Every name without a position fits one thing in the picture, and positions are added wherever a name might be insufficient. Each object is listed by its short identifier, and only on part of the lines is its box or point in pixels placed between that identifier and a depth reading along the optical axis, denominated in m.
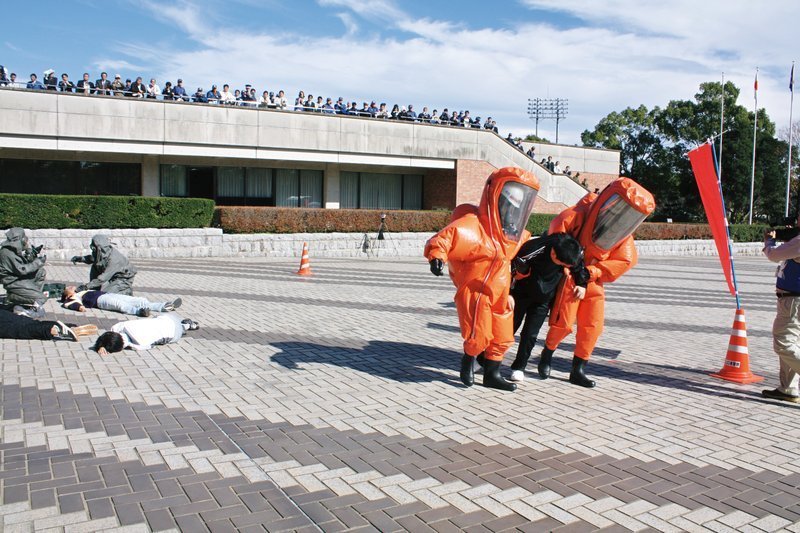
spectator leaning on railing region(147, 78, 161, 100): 22.61
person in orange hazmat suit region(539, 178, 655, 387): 6.55
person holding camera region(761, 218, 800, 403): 6.33
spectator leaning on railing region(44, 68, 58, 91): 21.22
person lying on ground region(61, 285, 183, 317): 9.98
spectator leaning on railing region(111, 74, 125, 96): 22.03
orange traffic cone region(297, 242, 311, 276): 16.19
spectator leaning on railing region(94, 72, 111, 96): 21.86
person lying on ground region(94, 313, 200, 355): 7.50
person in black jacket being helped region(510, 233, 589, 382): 6.52
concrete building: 21.52
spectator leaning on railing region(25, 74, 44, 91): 20.78
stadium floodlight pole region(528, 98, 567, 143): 67.75
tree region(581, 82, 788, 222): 44.41
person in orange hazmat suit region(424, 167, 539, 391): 6.27
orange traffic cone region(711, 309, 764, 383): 7.41
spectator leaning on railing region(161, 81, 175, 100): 23.05
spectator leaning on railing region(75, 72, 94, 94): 21.58
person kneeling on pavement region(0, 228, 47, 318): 9.49
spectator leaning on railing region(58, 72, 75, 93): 21.48
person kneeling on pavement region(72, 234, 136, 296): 10.53
